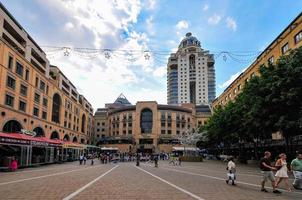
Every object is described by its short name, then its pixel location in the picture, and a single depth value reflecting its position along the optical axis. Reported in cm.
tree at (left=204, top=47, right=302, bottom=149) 1858
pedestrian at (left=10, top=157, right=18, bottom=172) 2002
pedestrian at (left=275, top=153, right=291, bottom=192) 997
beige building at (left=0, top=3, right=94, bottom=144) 2999
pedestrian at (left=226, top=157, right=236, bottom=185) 1163
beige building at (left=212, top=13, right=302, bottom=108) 3004
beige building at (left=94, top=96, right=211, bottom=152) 8333
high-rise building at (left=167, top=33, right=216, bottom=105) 13050
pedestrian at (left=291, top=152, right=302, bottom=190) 1065
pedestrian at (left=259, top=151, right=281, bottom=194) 980
